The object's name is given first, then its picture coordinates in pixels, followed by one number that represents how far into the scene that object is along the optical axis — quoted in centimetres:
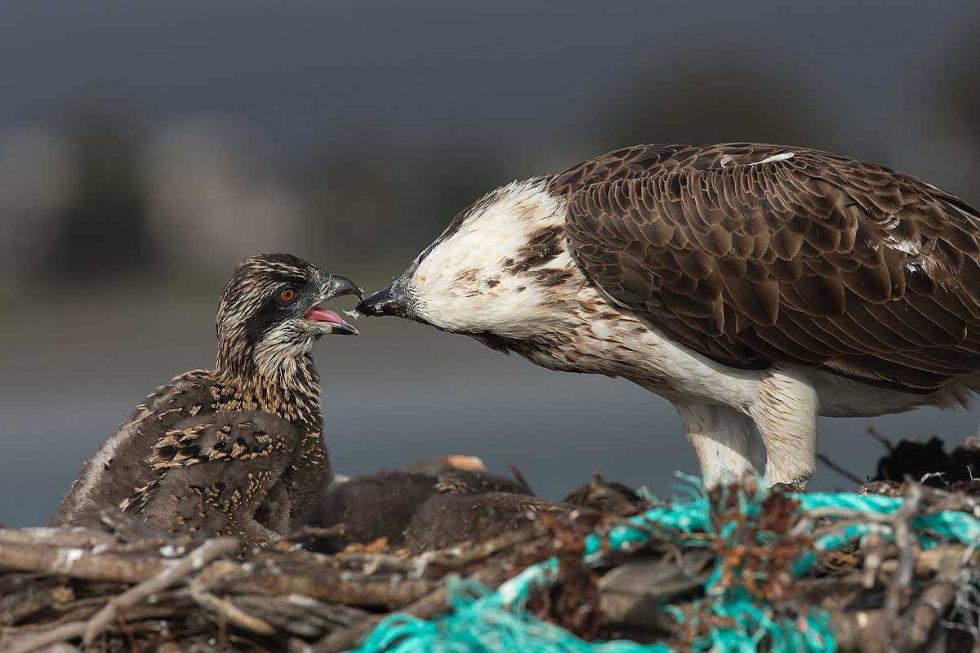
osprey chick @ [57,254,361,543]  1084
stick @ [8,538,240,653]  725
